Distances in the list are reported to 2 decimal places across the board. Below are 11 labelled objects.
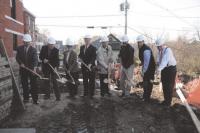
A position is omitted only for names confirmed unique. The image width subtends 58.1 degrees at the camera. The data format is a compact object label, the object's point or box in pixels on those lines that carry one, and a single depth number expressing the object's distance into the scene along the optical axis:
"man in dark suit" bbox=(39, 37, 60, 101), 5.63
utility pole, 22.43
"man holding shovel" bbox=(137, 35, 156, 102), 5.38
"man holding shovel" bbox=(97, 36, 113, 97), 5.87
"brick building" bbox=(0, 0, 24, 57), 8.36
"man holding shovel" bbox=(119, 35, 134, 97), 5.77
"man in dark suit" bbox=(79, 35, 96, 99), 5.78
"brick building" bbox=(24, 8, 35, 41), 20.56
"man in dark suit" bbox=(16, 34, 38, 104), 5.39
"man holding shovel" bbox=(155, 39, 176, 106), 5.15
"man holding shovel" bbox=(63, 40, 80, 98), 5.80
